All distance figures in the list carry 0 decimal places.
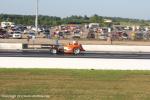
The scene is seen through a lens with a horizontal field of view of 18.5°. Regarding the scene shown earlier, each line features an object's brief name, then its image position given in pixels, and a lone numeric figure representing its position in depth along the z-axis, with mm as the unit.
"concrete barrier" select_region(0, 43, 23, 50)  48844
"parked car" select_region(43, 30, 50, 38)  88625
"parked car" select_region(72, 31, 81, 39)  86875
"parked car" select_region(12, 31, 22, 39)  81781
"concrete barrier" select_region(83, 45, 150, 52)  50188
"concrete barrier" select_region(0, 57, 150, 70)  29188
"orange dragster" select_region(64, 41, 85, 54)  44188
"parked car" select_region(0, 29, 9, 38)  80250
